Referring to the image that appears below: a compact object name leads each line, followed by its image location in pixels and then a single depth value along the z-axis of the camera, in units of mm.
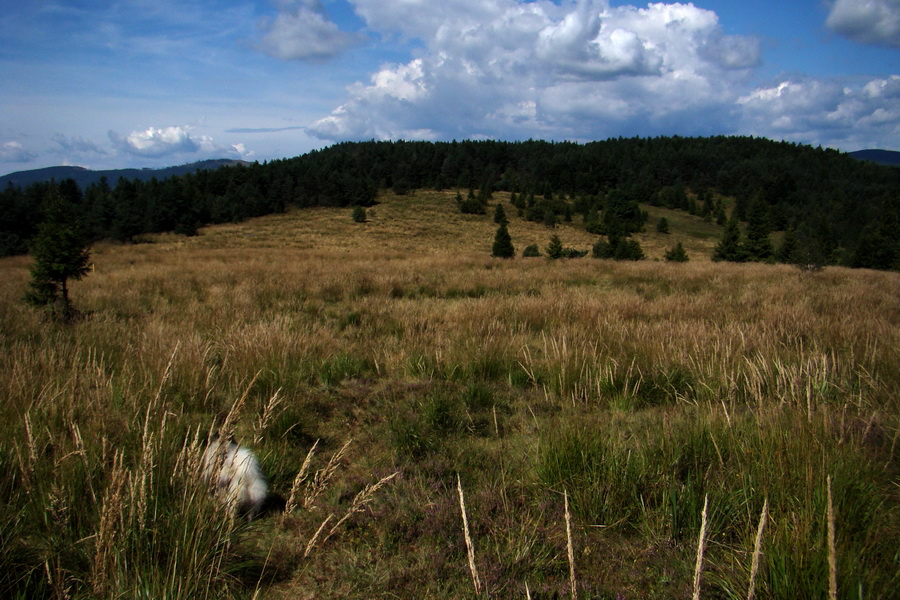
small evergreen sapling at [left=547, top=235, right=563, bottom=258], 32938
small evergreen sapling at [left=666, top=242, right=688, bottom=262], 33916
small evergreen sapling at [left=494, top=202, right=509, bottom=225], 63219
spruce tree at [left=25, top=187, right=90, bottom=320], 6766
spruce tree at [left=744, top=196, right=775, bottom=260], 43031
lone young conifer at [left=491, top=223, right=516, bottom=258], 34594
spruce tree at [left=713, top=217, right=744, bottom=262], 41594
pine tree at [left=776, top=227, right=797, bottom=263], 38062
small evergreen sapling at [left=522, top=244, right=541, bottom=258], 35994
